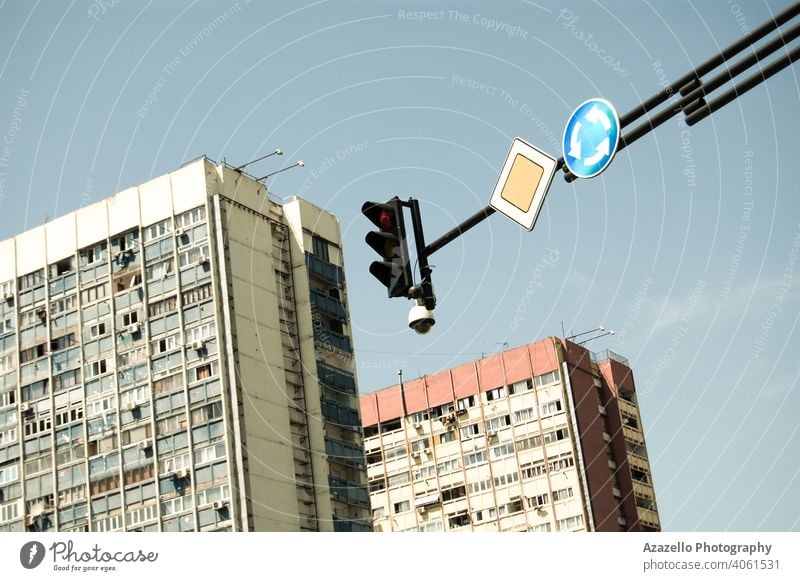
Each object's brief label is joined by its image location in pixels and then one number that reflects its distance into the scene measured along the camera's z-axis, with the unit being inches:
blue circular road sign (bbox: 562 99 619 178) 554.9
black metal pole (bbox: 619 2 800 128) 509.0
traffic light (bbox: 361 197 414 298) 624.4
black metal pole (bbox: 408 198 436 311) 633.0
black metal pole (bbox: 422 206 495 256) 615.8
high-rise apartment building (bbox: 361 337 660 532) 3553.2
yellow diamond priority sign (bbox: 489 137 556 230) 585.6
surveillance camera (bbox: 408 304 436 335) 637.9
